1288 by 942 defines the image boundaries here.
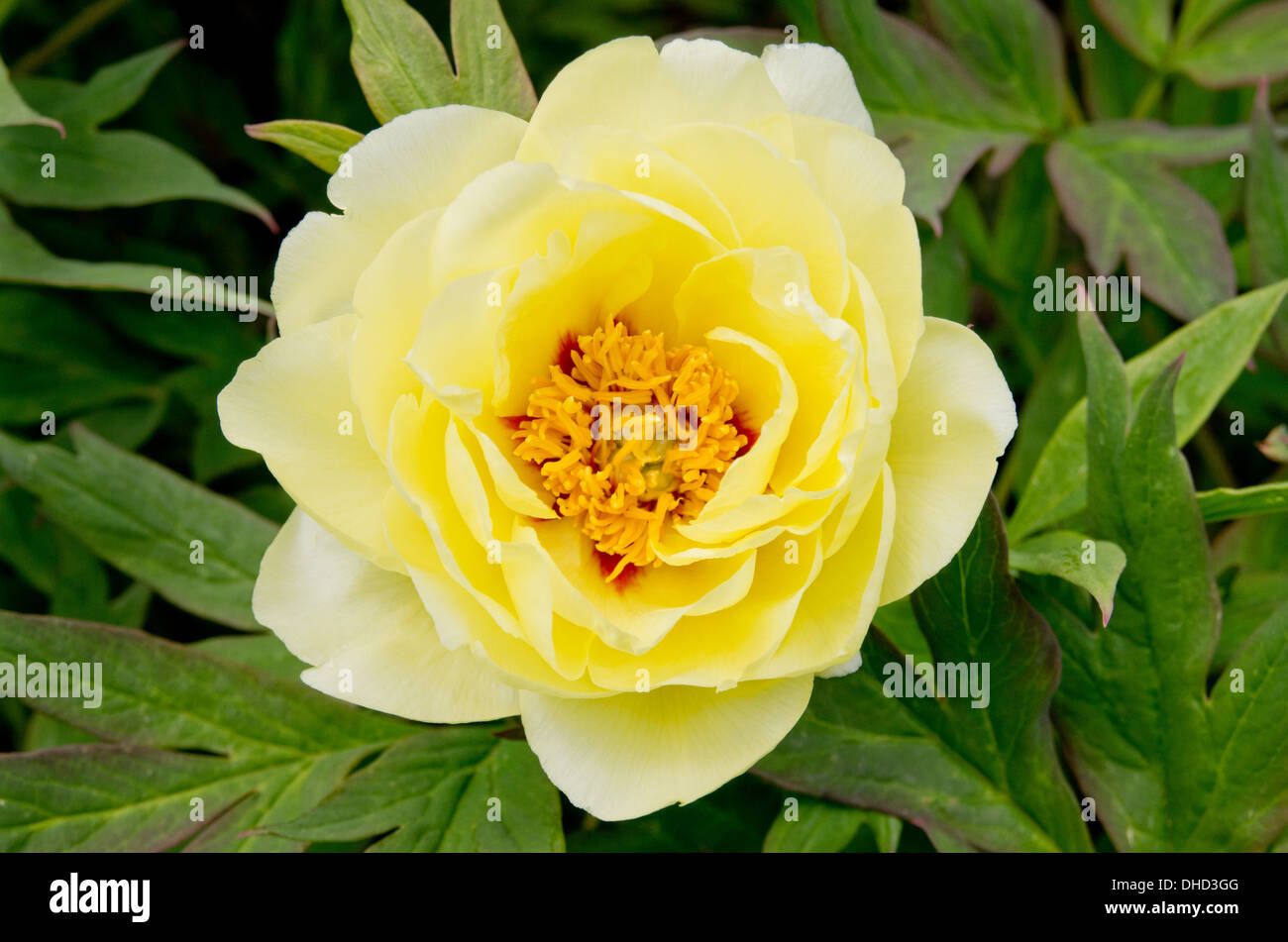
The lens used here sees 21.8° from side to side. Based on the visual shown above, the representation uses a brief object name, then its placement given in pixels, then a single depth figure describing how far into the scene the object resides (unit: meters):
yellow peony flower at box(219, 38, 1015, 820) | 0.62
